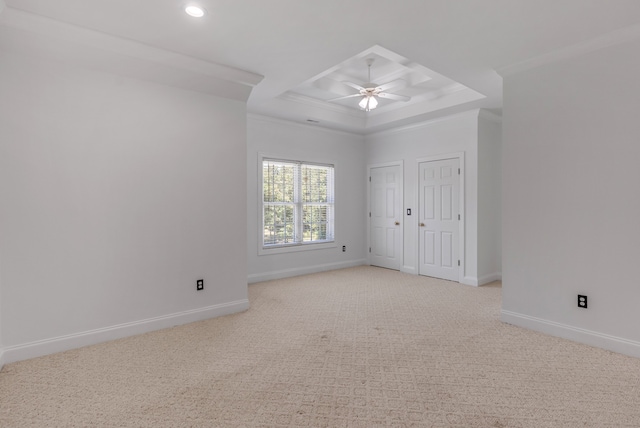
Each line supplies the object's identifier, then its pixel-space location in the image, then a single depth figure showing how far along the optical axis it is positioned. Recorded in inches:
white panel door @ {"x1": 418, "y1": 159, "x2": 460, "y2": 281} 207.3
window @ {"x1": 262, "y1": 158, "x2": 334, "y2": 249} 215.3
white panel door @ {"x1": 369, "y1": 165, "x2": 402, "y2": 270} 241.0
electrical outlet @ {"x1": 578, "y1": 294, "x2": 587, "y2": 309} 114.6
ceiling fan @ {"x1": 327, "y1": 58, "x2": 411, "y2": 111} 159.5
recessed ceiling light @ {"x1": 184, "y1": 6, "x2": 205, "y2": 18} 94.0
